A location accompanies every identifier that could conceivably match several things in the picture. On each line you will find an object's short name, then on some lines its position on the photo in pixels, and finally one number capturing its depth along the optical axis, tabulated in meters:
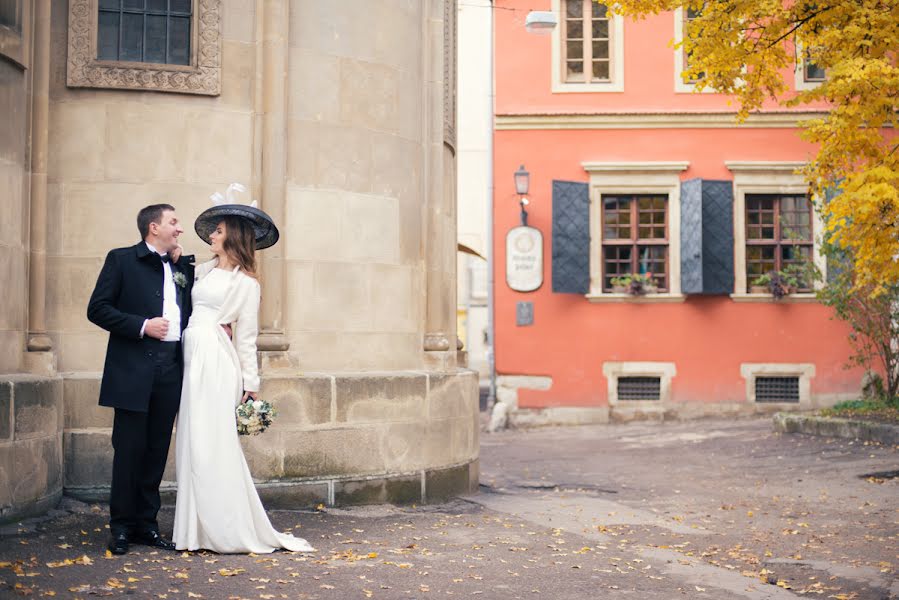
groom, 6.50
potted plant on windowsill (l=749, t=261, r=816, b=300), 20.36
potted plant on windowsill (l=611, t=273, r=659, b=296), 20.61
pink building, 20.64
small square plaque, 20.89
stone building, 7.89
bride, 6.51
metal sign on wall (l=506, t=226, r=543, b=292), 20.80
